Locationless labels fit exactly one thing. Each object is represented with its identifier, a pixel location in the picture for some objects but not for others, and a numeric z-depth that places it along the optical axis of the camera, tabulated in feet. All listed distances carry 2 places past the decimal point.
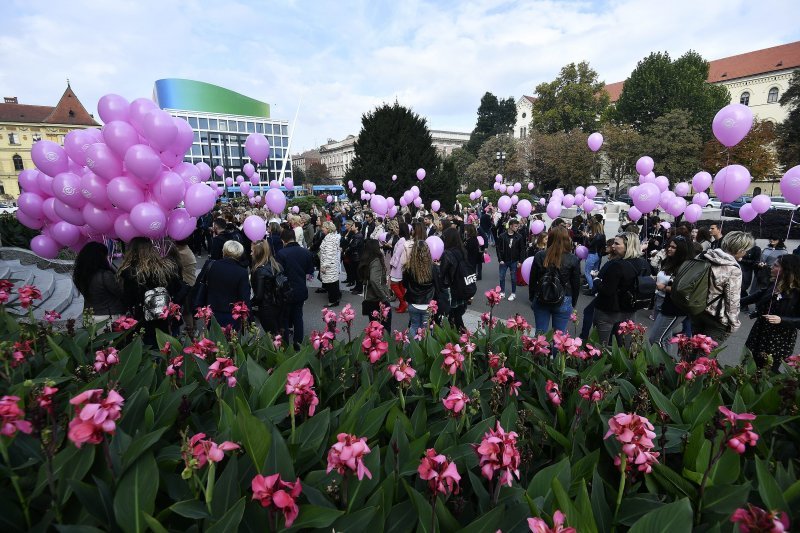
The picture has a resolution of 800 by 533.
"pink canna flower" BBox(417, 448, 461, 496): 3.92
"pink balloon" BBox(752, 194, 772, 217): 26.76
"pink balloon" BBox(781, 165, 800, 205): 17.28
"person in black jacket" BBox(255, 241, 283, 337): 15.89
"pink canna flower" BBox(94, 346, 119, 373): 6.79
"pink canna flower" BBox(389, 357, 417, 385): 6.46
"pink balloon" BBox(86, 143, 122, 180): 15.92
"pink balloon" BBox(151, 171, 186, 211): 16.63
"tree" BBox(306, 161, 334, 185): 256.93
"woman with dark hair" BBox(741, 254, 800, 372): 12.30
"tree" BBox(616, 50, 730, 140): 134.41
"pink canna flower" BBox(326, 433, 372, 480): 3.84
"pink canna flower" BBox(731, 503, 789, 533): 3.13
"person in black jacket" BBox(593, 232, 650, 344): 14.83
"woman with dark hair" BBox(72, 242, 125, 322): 13.38
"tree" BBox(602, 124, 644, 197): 124.67
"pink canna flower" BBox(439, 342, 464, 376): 7.10
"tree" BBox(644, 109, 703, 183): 117.29
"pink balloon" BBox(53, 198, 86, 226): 17.78
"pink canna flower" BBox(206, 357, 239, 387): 5.97
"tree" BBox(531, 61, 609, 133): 156.04
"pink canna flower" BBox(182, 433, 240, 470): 3.94
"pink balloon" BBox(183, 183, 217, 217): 17.65
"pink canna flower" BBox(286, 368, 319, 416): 5.34
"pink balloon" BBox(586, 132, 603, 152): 42.30
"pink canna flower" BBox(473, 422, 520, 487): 4.19
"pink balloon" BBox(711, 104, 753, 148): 18.89
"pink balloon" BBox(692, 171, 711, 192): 31.73
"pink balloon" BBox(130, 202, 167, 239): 15.80
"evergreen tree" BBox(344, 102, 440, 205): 99.81
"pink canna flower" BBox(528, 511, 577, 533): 3.35
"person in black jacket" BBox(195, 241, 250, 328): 14.94
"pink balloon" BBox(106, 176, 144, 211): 15.89
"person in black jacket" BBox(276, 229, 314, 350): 17.94
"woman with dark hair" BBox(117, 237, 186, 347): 13.19
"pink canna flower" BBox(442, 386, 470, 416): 5.60
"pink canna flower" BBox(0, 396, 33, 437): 3.97
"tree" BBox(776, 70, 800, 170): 106.96
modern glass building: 265.34
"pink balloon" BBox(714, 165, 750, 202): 19.63
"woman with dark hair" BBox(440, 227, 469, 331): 17.61
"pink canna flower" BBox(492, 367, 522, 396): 7.02
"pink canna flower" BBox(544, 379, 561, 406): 6.82
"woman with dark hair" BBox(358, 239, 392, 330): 18.57
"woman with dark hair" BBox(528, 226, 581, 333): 15.70
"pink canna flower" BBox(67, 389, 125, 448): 3.69
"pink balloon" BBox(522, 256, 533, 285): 19.72
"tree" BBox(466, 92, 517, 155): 245.86
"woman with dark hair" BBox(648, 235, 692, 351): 15.53
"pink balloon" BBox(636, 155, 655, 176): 33.09
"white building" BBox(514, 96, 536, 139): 243.19
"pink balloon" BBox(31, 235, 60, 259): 19.42
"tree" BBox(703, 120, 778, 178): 114.11
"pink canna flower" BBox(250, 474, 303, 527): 3.29
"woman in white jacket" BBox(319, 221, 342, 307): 24.66
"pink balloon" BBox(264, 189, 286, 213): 27.63
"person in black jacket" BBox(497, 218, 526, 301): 26.76
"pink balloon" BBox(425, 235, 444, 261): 19.77
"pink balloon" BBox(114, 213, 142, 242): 16.76
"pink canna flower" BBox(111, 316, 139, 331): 9.22
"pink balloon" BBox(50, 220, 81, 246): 19.17
